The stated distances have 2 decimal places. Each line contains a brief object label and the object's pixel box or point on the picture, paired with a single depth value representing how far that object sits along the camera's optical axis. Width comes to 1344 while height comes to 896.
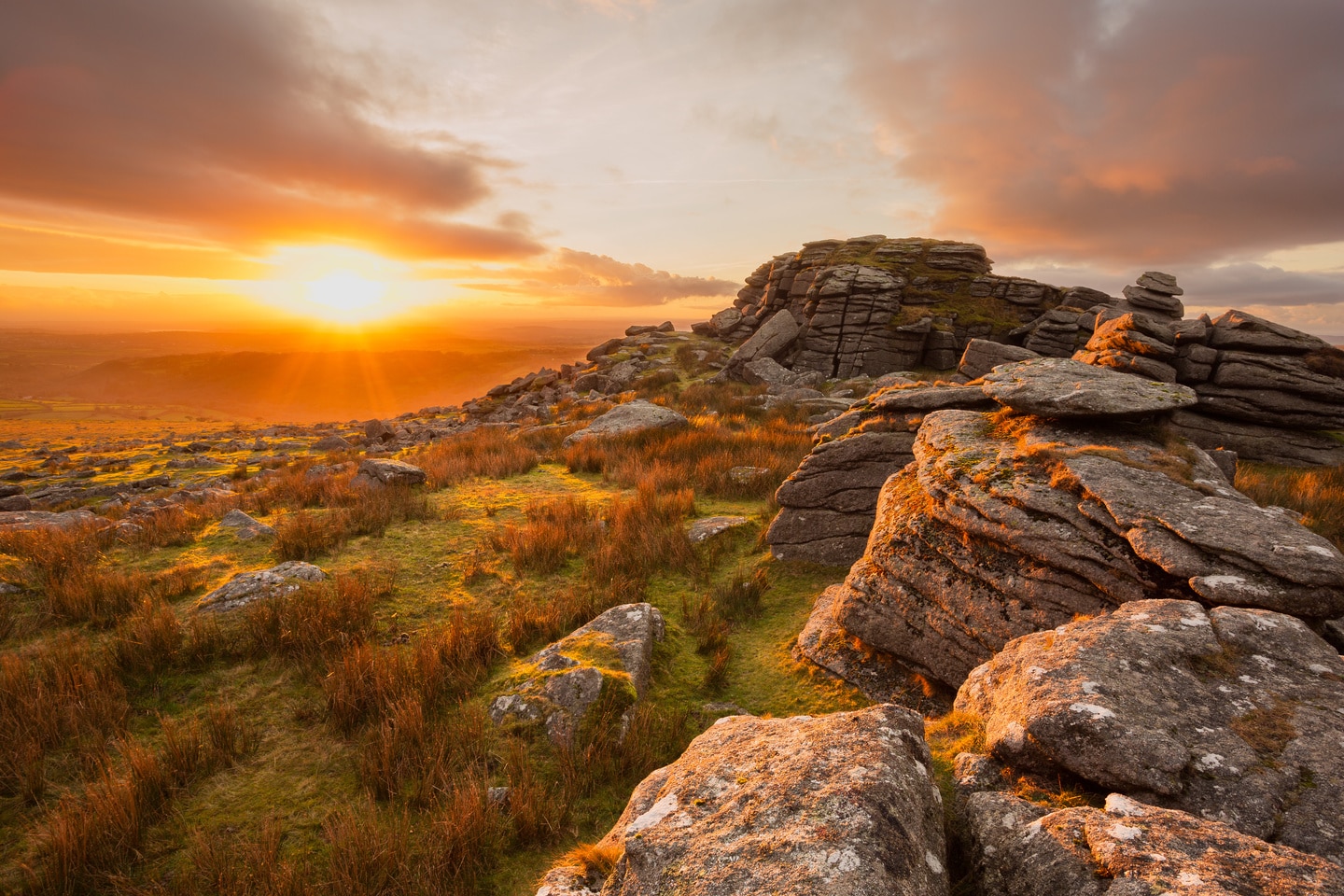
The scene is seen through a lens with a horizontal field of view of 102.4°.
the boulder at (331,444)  23.44
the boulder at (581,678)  5.02
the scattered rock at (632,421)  17.00
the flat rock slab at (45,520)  10.01
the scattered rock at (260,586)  6.66
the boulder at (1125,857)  2.01
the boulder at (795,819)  2.24
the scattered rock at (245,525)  9.35
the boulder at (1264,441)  12.87
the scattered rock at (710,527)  9.30
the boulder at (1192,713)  2.74
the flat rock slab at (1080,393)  6.18
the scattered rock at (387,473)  12.23
